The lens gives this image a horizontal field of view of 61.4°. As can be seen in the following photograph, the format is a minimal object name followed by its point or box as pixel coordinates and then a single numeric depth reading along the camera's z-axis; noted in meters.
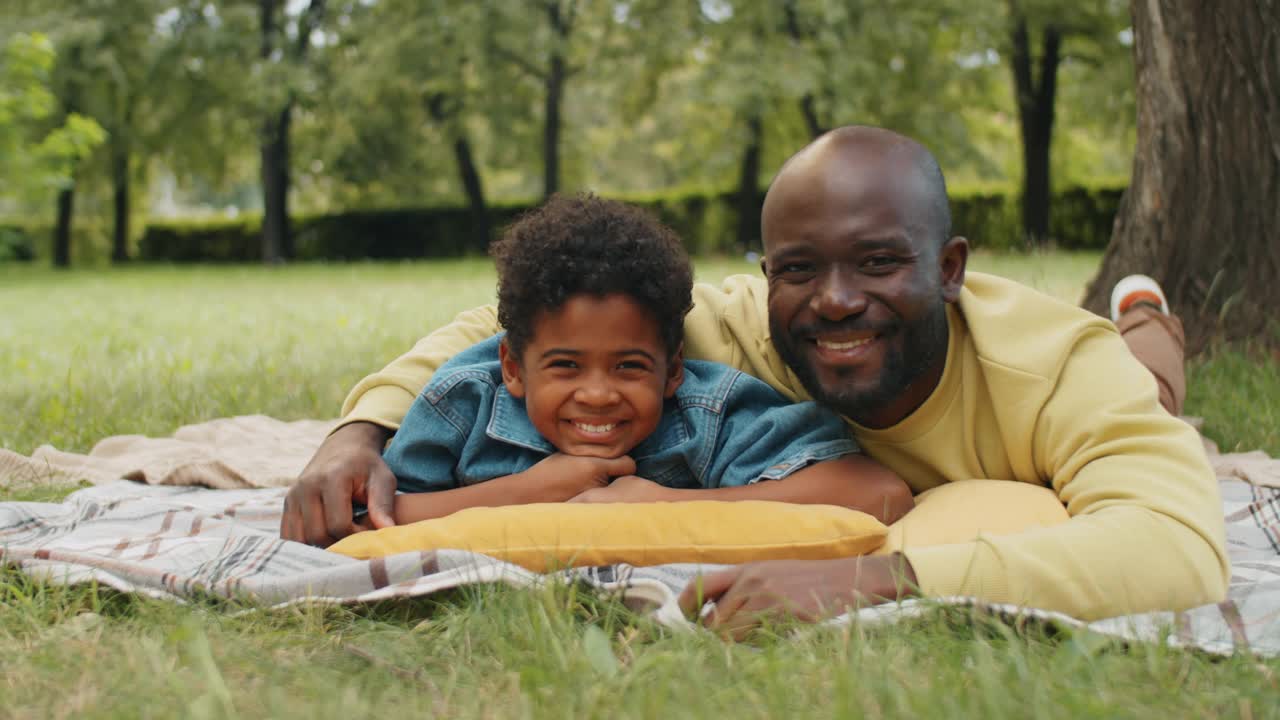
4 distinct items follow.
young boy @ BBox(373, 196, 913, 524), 2.70
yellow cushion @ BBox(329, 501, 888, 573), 2.28
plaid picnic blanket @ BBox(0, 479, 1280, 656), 2.01
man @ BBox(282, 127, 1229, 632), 2.09
